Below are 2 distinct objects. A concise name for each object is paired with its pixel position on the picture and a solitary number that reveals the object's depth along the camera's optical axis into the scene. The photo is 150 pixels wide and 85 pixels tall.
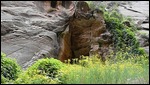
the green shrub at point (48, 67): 10.18
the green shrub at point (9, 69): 10.11
